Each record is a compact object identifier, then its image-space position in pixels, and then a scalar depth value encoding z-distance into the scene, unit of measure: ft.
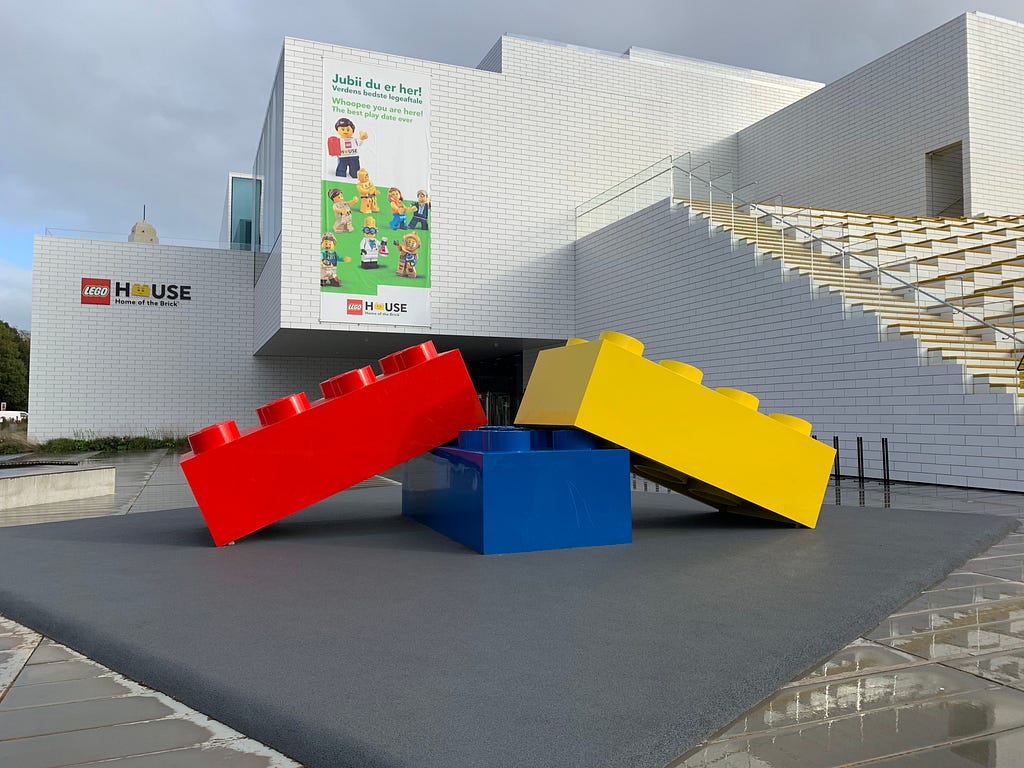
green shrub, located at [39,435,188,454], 72.23
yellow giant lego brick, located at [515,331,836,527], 18.49
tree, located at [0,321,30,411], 159.22
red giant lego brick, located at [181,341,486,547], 18.47
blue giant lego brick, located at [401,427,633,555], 17.42
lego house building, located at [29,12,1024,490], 39.17
